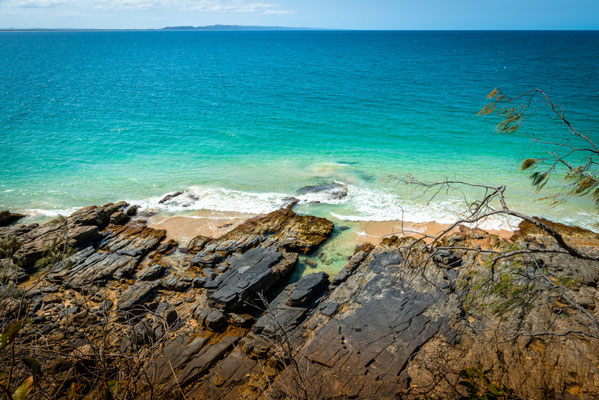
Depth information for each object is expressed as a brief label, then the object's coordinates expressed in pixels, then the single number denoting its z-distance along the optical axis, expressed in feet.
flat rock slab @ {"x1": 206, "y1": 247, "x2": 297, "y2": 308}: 43.01
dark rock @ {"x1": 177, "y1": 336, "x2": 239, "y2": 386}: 32.14
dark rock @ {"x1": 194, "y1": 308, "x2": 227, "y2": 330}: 40.16
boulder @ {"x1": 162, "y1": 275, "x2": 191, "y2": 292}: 48.62
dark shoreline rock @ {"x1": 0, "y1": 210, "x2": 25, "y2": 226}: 68.03
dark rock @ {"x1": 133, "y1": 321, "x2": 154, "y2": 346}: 37.70
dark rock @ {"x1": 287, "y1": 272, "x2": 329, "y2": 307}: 42.34
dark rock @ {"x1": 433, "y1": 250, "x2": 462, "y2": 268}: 48.19
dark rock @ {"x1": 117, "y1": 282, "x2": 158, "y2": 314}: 44.73
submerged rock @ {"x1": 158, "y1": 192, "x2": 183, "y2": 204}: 78.82
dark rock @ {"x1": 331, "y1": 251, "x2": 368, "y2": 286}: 47.29
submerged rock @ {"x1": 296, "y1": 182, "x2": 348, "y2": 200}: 79.43
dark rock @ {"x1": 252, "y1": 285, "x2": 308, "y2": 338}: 38.06
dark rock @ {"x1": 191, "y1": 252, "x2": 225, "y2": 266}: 53.36
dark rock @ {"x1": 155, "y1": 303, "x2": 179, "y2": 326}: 40.86
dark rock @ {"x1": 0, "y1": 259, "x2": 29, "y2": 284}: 45.74
